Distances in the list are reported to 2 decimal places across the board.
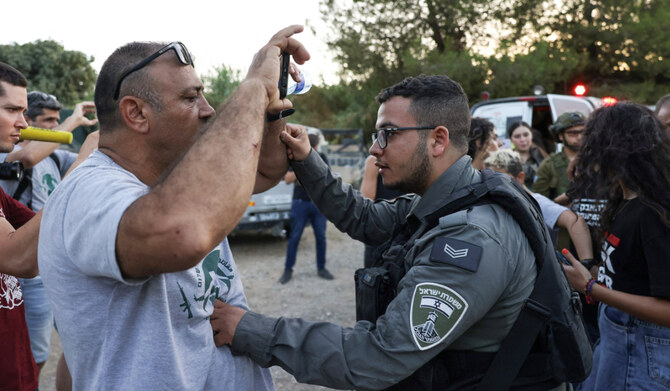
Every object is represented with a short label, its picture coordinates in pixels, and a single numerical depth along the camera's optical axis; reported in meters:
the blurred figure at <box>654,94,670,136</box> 2.82
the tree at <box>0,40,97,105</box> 24.92
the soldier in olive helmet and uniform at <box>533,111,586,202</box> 4.51
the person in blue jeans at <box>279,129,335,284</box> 7.13
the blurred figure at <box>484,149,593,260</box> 2.81
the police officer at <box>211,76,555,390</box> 1.41
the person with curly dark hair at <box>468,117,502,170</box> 3.85
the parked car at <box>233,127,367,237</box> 8.18
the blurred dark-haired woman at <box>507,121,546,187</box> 5.66
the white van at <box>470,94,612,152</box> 7.71
